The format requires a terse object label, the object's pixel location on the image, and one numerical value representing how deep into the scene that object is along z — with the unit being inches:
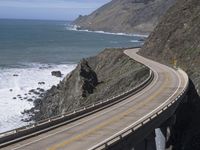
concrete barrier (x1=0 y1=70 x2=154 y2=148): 1253.7
